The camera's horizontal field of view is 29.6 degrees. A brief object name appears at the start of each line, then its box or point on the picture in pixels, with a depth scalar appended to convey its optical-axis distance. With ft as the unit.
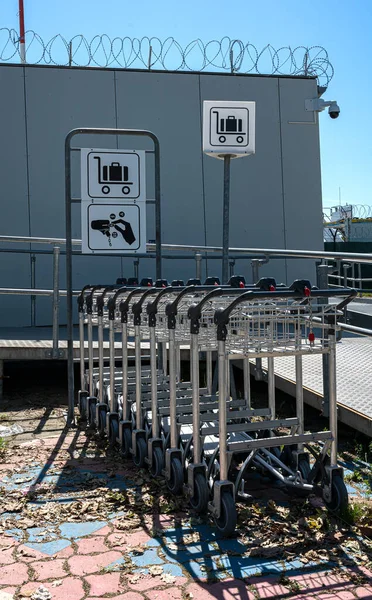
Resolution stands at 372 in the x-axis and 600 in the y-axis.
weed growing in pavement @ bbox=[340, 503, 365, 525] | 11.52
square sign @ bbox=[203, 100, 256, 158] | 18.17
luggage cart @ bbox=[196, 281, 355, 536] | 11.23
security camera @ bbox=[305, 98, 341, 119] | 34.71
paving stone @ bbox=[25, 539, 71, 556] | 10.75
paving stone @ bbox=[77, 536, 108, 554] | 10.76
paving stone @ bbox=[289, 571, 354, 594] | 9.46
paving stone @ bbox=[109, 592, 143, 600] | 9.25
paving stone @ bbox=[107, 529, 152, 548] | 10.98
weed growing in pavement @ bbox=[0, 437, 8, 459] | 16.09
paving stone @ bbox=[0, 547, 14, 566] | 10.37
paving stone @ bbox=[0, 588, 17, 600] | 9.31
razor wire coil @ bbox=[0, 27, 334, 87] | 32.58
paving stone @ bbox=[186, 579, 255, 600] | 9.26
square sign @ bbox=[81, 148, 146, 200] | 19.16
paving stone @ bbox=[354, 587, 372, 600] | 9.25
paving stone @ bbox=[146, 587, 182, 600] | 9.26
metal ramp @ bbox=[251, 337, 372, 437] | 15.43
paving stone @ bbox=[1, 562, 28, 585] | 9.77
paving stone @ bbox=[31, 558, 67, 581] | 9.93
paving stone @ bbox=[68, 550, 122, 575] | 10.10
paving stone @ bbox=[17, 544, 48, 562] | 10.50
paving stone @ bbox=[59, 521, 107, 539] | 11.36
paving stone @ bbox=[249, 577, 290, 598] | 9.32
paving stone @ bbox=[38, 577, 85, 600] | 9.32
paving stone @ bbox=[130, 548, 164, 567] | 10.27
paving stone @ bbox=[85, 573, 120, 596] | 9.47
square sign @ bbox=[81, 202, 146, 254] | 19.27
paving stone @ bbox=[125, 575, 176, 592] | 9.54
